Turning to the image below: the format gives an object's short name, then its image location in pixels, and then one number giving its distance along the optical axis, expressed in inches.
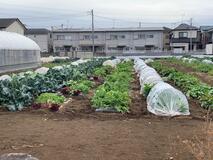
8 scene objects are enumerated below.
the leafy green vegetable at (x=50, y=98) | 236.4
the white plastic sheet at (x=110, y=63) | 642.0
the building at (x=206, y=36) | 1374.3
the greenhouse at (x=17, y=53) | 507.3
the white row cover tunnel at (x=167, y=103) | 211.9
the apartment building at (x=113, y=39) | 1470.3
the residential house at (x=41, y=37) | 1490.5
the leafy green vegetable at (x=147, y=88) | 259.0
